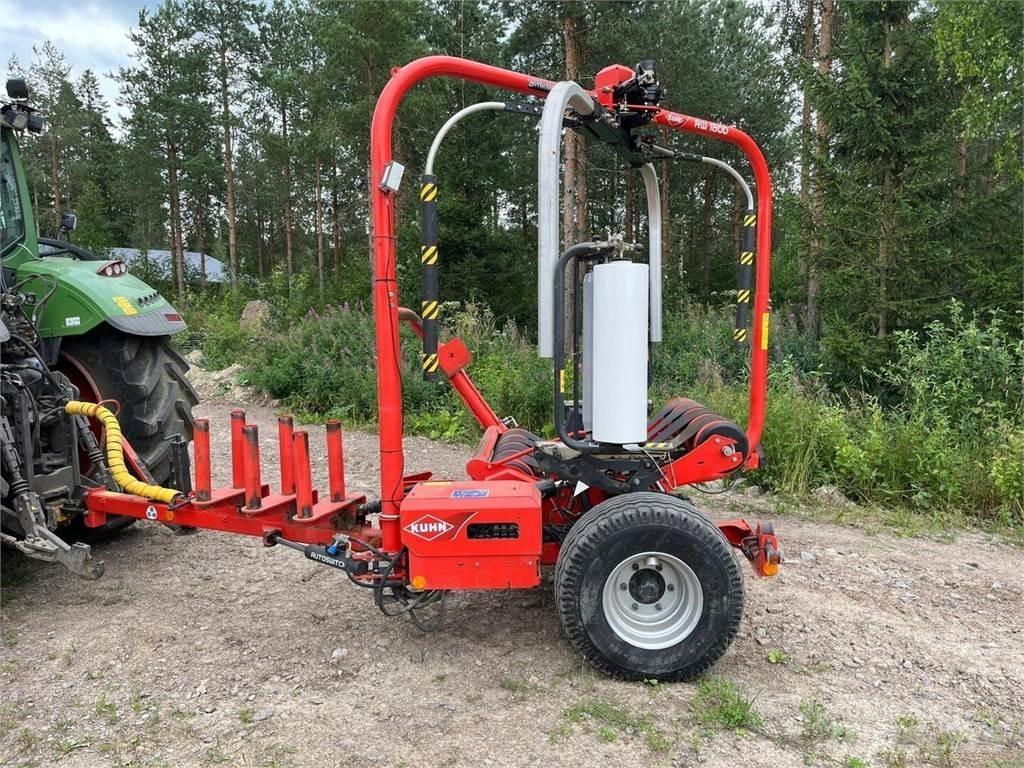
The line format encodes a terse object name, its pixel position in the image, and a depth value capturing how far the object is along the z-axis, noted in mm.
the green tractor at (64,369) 3400
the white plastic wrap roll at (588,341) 3154
